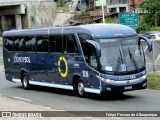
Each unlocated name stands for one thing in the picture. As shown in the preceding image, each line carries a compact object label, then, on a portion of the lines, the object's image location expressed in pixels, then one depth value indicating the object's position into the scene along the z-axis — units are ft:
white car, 129.18
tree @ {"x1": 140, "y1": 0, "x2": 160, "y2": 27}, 197.03
